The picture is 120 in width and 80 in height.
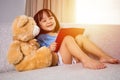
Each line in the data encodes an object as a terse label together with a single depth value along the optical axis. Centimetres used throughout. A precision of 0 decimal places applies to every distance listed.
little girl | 100
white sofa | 79
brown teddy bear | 92
